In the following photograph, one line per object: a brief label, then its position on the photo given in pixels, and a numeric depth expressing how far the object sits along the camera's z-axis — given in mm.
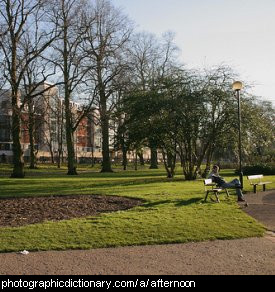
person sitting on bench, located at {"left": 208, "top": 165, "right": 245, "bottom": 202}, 14711
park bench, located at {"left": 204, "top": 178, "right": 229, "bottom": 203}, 14414
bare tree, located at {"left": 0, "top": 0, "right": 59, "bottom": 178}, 31797
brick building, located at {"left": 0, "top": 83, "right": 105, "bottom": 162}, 46812
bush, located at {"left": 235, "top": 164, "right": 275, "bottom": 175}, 32719
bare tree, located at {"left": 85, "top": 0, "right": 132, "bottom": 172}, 36062
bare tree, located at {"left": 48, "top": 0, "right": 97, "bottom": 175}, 34094
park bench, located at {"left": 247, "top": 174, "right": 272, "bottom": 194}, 17856
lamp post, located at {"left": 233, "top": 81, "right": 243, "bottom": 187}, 19197
